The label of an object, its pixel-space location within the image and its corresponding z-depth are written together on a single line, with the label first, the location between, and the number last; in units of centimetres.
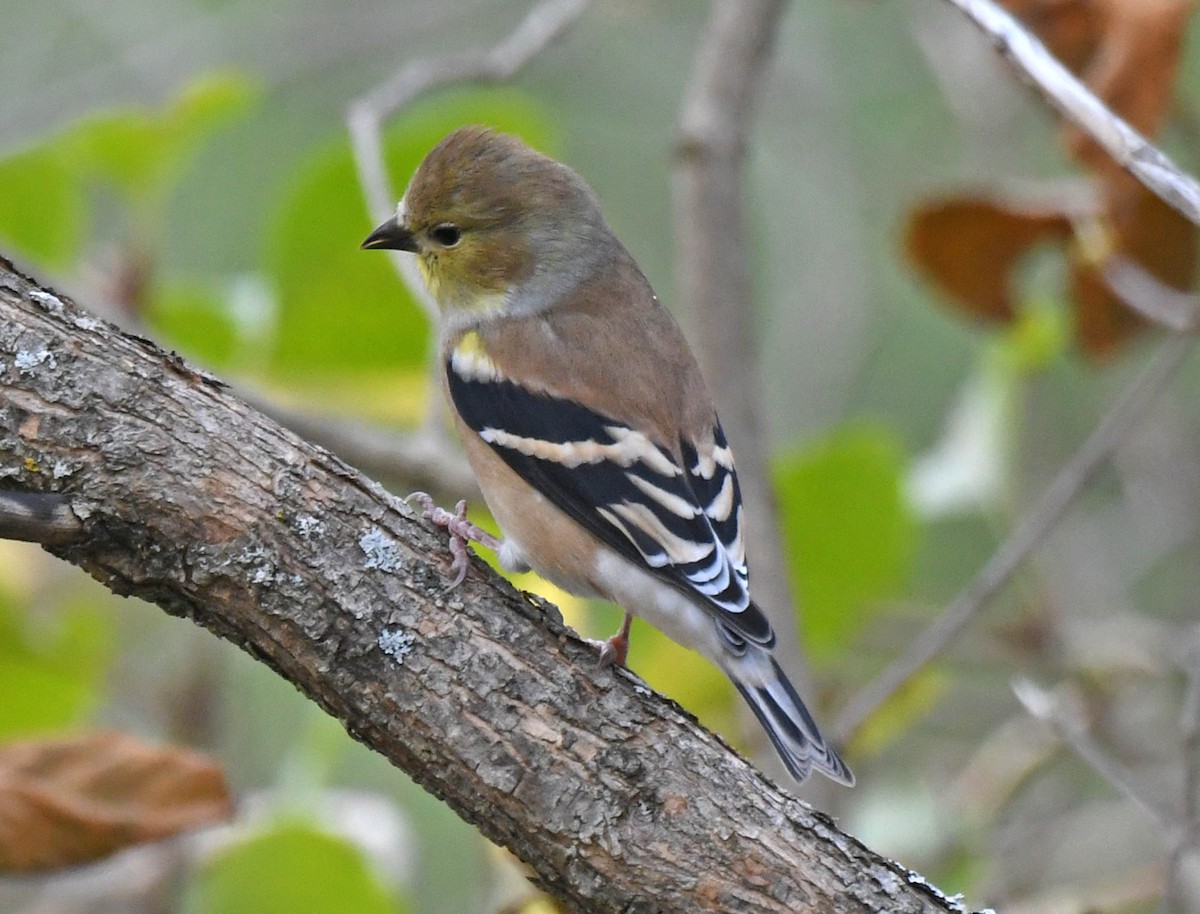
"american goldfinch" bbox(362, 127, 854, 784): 662
